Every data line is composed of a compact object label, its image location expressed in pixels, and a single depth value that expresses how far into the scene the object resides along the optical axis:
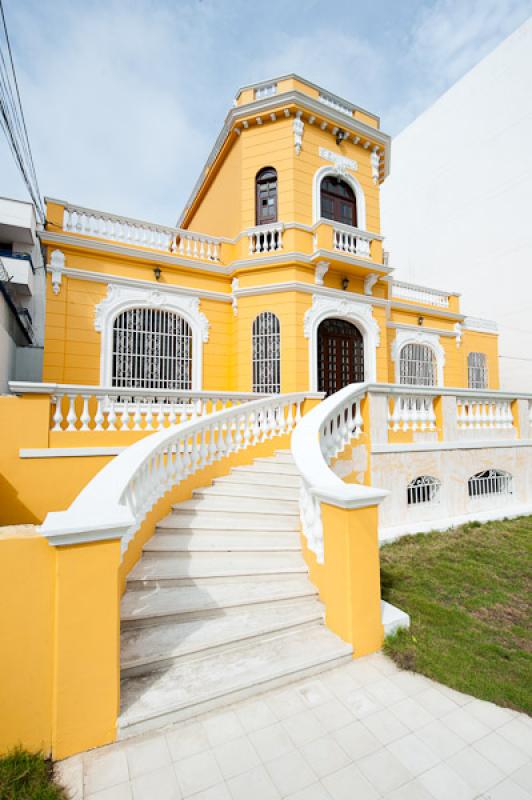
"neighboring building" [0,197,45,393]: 6.81
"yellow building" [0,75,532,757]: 2.15
